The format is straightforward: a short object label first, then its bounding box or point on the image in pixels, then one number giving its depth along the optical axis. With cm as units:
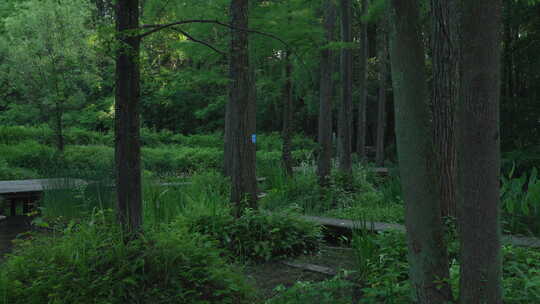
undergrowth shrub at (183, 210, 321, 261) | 516
